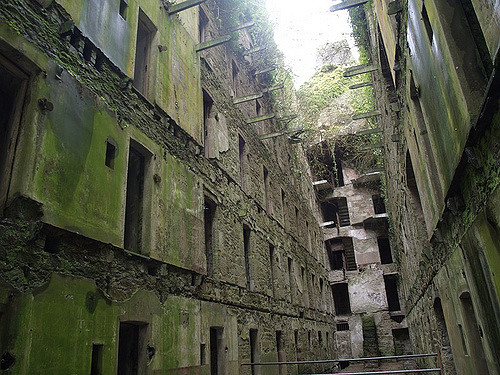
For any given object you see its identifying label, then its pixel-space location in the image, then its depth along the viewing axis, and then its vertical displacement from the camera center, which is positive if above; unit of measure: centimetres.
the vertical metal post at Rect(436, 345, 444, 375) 578 -30
